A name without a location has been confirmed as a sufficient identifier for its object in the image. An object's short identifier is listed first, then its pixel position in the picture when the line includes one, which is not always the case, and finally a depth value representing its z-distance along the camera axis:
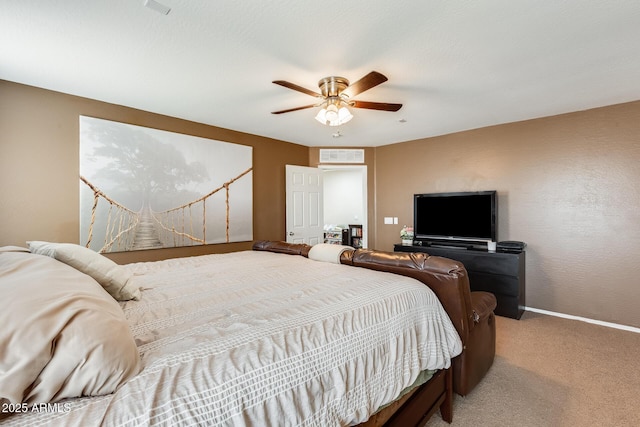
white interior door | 4.78
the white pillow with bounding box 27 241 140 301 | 1.40
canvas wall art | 3.01
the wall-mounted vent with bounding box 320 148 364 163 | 5.16
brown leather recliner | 1.69
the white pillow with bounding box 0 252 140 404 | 0.61
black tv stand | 3.37
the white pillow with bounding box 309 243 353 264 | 2.29
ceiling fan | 2.45
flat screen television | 3.85
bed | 0.66
